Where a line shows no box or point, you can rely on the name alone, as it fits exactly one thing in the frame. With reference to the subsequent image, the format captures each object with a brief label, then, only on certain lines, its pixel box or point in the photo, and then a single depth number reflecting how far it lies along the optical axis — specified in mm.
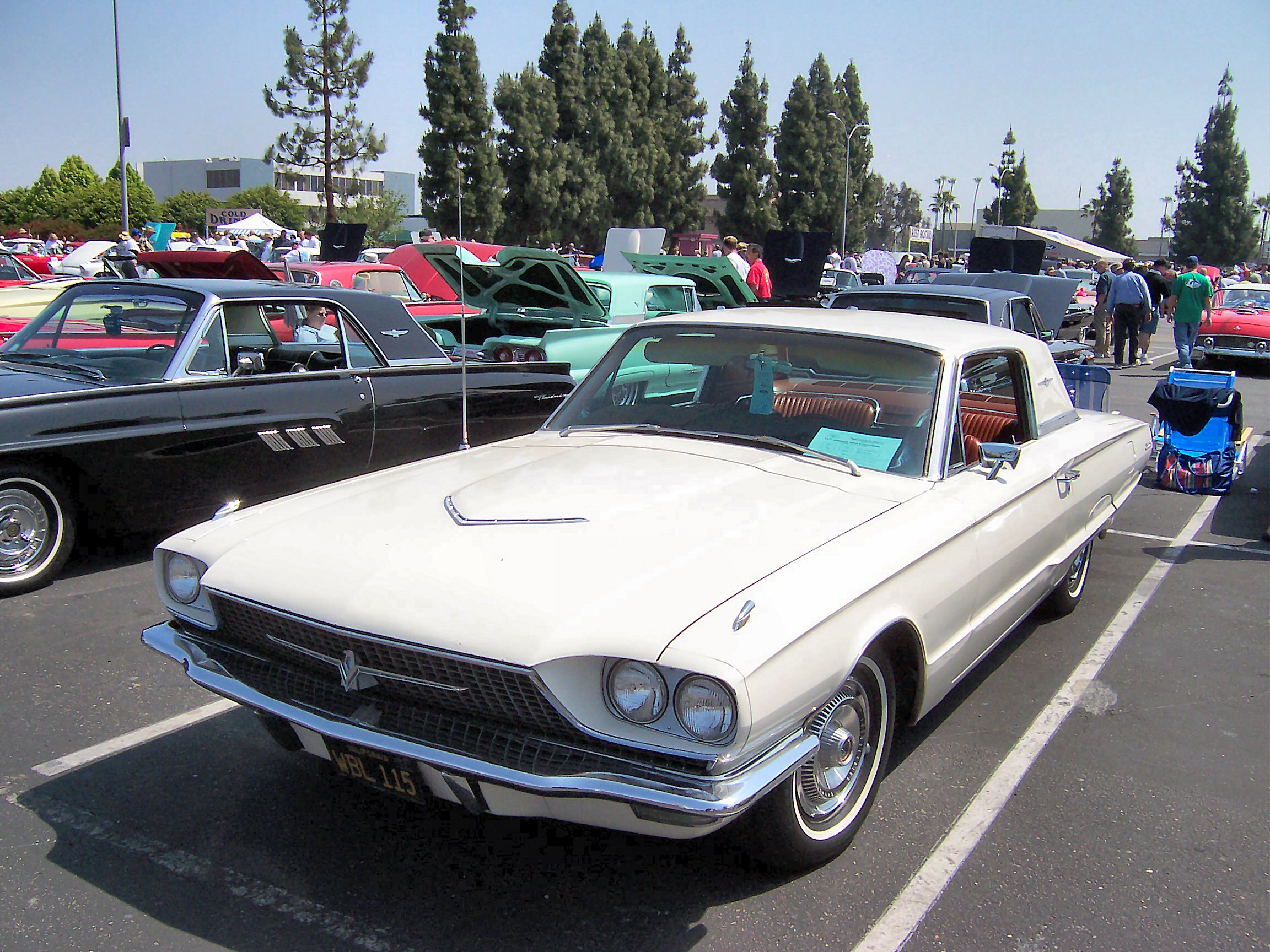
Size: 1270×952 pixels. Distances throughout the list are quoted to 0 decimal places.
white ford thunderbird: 2262
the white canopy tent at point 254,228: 31812
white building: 105500
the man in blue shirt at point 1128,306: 16156
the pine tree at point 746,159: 53781
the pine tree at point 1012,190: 81125
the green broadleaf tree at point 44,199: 61781
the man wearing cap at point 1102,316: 18875
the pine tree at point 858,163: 59125
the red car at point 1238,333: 16219
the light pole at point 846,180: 51750
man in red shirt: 14523
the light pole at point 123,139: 24594
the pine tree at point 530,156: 38938
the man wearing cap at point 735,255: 14391
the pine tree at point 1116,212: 82312
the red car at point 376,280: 11266
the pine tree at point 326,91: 36281
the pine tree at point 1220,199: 65938
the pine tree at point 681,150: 49000
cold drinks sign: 49875
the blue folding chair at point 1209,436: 7832
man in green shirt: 14812
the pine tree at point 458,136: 36531
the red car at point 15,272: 16375
